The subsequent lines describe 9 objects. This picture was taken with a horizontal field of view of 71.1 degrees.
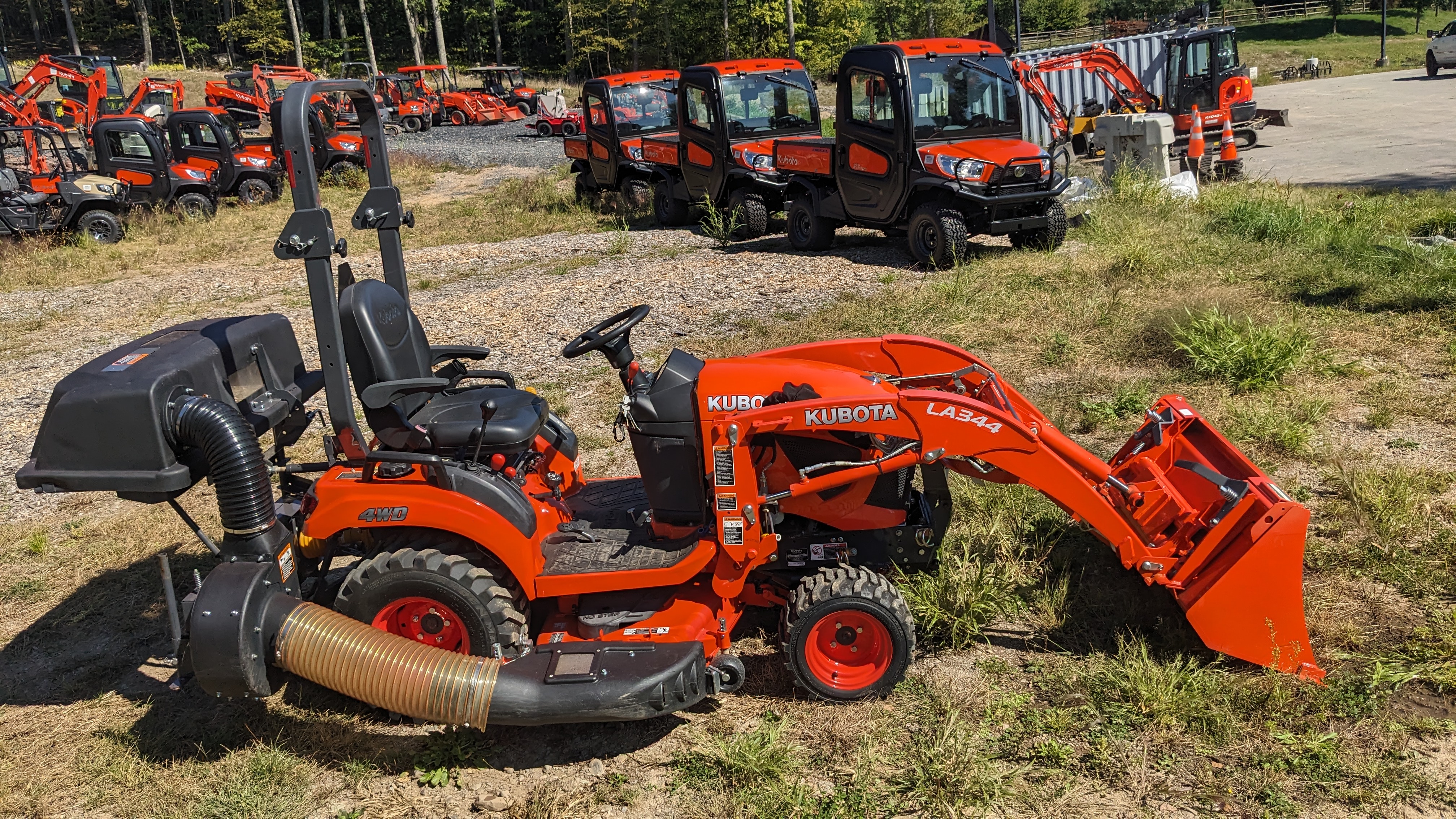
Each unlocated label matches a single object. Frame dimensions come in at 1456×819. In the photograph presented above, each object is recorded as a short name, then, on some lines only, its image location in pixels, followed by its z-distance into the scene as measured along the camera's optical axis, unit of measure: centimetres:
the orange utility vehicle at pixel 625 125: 1667
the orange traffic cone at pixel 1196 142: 1513
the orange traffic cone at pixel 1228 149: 1570
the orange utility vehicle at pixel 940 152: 1090
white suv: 3228
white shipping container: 2023
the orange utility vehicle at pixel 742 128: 1402
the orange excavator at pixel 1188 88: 1845
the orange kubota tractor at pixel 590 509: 357
